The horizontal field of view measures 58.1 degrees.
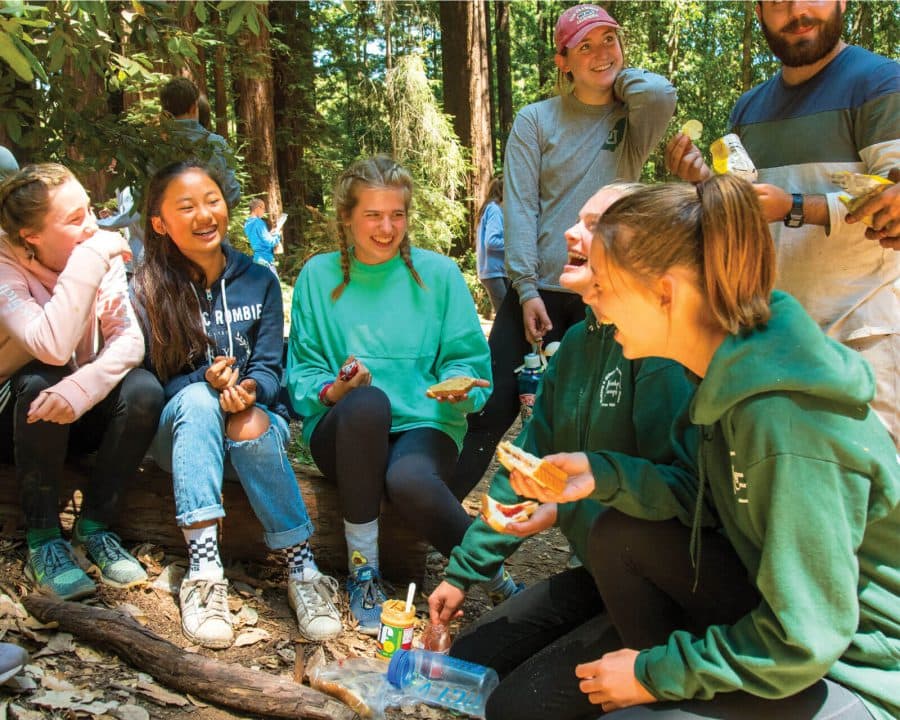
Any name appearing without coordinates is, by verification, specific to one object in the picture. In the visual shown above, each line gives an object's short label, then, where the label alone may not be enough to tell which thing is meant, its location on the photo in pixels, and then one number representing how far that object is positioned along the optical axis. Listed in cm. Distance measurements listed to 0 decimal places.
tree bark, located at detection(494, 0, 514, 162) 1900
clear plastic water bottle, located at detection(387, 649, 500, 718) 223
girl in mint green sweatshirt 275
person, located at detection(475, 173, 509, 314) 601
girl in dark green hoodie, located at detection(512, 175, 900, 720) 136
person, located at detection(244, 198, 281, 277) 861
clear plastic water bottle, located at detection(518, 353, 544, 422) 337
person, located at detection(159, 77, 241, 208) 390
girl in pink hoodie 270
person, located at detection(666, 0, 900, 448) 247
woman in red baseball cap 333
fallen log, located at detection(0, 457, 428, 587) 301
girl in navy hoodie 267
